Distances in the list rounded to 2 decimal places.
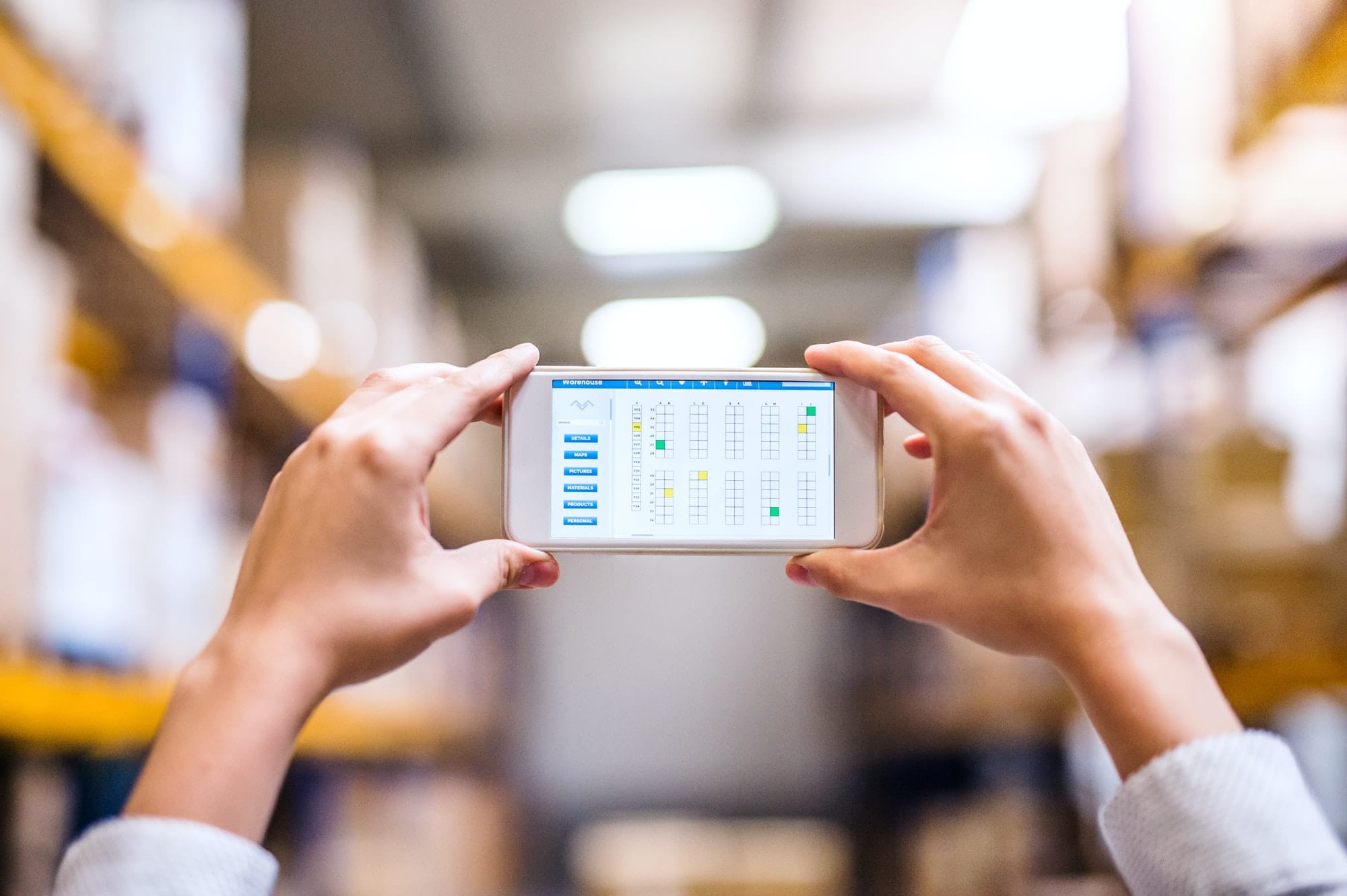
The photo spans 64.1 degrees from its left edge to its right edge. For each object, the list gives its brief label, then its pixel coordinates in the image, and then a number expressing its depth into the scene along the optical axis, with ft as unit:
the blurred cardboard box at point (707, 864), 8.73
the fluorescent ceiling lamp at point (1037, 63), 6.75
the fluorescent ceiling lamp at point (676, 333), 12.01
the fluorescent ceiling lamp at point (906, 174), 8.99
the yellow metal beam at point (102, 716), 3.15
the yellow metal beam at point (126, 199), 3.33
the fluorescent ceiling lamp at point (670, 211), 9.43
